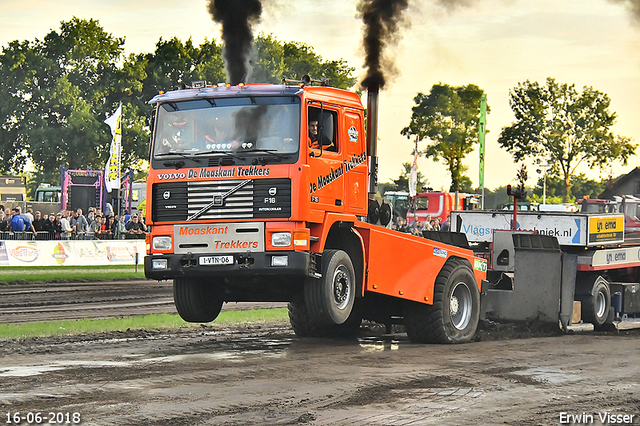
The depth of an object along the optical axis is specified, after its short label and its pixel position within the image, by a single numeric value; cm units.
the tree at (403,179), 8510
